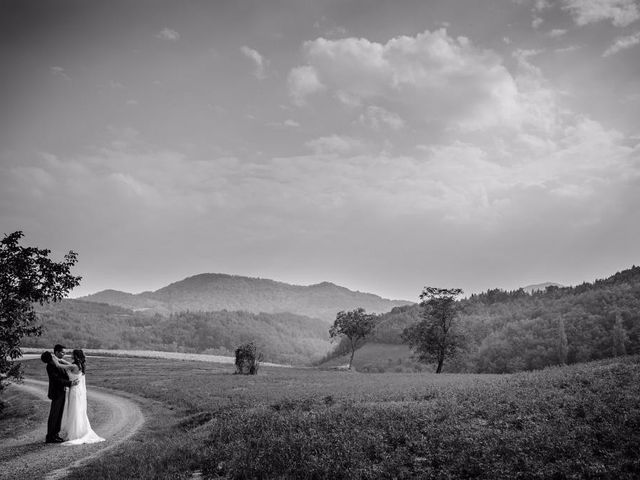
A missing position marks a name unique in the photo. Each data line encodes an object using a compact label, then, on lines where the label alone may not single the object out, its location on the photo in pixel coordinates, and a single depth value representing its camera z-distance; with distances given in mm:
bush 70438
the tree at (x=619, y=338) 97562
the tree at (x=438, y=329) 73375
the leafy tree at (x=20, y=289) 20219
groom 18422
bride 18469
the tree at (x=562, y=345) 109875
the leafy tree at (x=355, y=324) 98750
